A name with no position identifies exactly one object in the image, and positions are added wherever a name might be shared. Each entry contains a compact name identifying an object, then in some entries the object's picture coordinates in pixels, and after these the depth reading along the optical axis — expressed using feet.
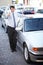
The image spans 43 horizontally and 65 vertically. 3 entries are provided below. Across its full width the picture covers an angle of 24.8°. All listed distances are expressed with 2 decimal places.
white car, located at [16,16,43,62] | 9.40
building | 74.78
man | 12.50
